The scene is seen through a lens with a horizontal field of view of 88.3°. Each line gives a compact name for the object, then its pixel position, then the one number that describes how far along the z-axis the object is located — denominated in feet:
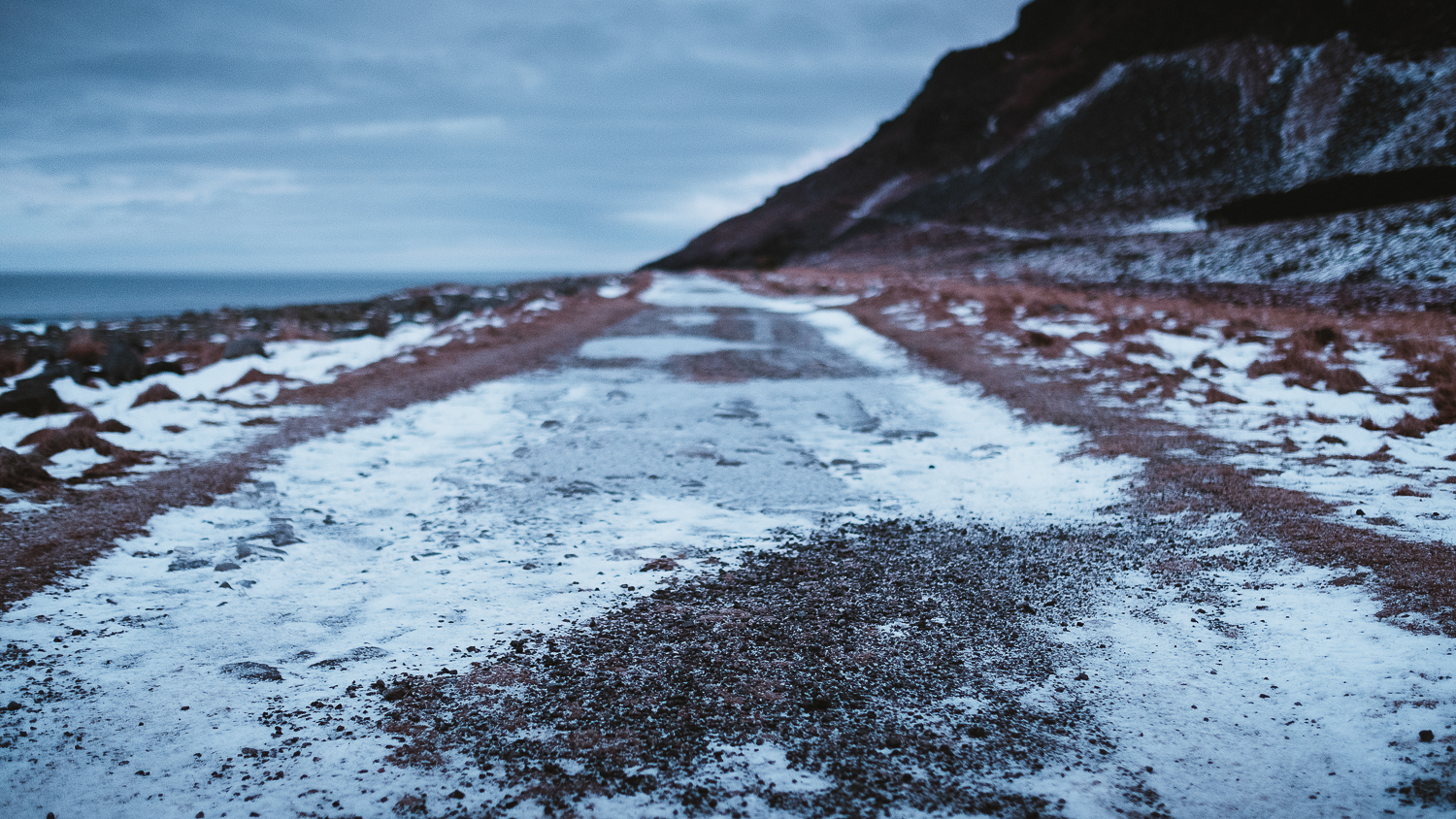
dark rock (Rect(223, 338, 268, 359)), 36.70
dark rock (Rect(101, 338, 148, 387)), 31.50
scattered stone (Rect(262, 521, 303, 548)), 14.69
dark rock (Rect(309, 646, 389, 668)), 10.23
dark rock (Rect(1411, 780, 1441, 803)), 7.03
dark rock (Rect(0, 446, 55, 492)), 16.60
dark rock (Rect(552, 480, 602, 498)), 18.10
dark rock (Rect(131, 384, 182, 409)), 25.79
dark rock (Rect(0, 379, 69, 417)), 24.06
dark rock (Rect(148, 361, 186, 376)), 33.60
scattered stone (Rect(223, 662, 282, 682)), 9.78
